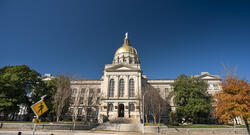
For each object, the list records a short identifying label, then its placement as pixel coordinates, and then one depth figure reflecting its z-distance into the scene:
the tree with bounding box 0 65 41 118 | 27.09
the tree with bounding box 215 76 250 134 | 13.95
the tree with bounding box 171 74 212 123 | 32.19
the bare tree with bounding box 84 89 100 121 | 30.45
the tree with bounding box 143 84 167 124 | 31.56
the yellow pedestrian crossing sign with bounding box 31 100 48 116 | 9.56
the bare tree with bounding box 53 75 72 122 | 27.36
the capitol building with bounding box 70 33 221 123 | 38.75
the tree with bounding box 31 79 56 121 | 31.53
